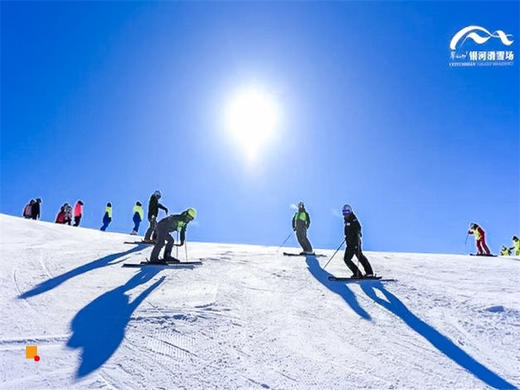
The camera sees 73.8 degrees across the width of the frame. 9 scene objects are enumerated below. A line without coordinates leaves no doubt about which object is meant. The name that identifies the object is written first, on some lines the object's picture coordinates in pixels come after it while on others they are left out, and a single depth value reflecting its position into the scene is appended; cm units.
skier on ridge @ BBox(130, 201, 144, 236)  1903
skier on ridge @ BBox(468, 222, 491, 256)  1822
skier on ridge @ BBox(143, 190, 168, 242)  1495
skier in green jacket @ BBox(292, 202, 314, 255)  1416
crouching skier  1048
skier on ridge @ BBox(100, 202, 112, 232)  2172
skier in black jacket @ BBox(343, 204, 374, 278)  970
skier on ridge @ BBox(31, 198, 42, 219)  2227
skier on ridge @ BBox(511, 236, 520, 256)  2208
